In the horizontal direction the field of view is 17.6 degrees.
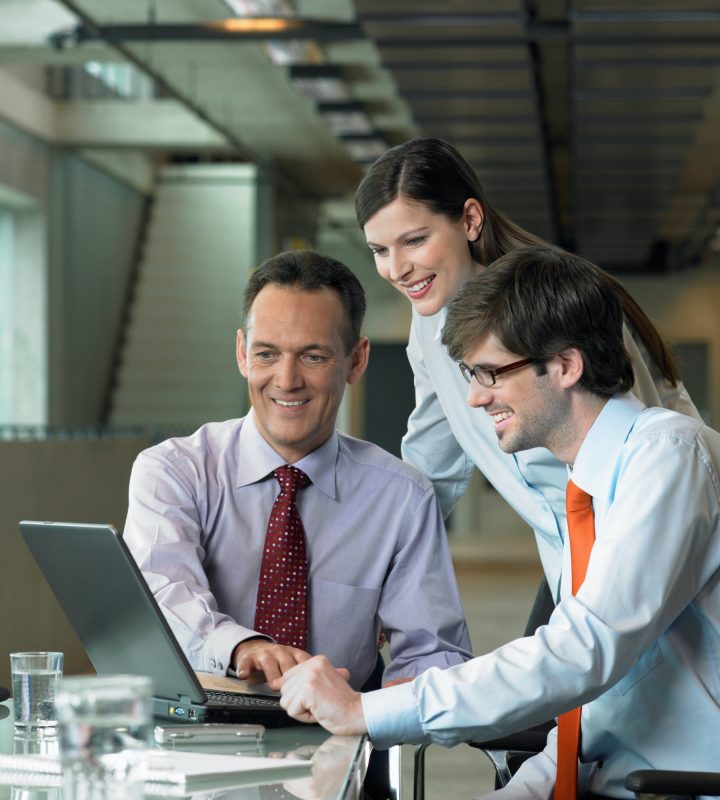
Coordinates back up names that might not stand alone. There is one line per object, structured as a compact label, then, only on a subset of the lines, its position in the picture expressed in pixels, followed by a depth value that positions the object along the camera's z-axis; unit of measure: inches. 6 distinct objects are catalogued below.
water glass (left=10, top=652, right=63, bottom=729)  94.3
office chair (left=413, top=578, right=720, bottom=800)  88.8
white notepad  84.0
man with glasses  90.0
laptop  89.4
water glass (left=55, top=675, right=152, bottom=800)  72.5
